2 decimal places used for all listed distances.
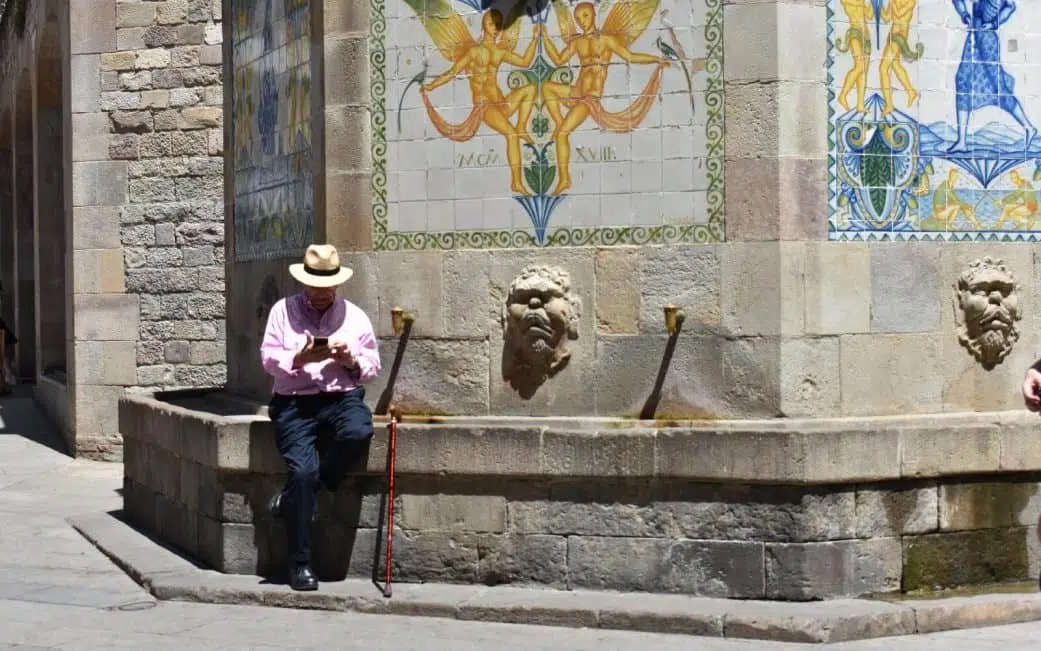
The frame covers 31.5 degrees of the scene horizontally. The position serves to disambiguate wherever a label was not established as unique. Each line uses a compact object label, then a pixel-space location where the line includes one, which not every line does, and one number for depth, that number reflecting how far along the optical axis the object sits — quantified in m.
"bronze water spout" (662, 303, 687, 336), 9.16
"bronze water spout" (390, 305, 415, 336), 9.72
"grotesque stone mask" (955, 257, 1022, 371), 9.40
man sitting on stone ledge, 9.27
